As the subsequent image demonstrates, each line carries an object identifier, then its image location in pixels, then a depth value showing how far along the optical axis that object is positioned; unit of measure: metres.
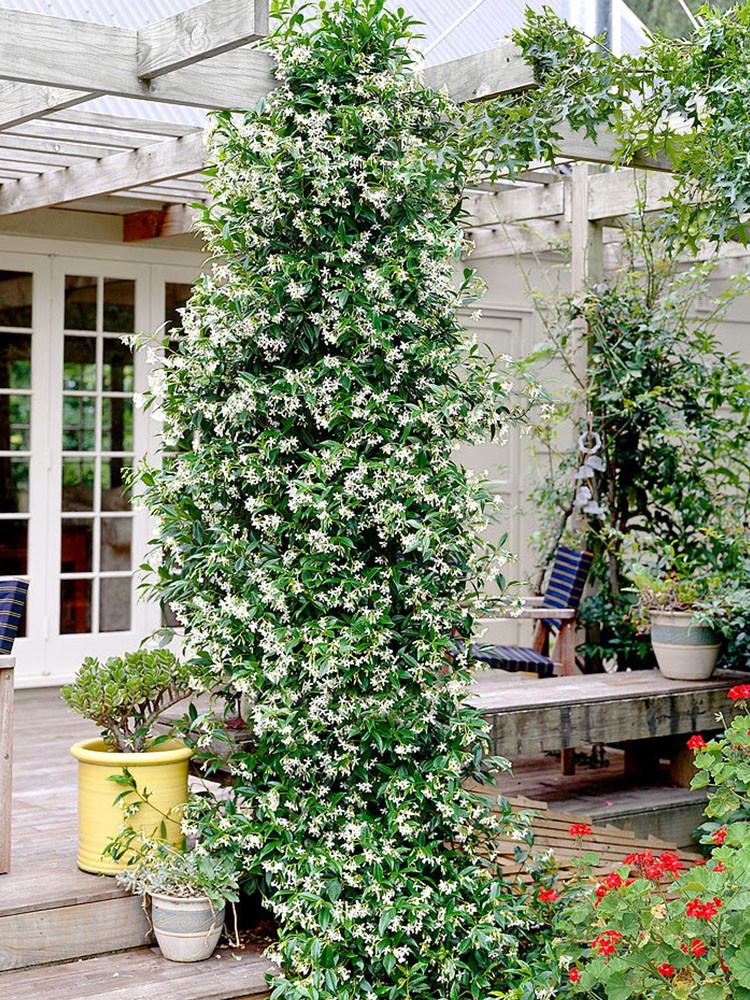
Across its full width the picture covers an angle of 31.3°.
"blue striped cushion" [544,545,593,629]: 5.70
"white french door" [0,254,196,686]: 6.77
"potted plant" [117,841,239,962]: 3.38
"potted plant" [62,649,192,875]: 3.56
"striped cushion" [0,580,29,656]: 3.77
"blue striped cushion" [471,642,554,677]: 5.40
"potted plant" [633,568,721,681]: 5.32
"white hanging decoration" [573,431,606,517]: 5.89
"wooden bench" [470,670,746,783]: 4.65
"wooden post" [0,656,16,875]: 3.54
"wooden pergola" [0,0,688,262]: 3.41
